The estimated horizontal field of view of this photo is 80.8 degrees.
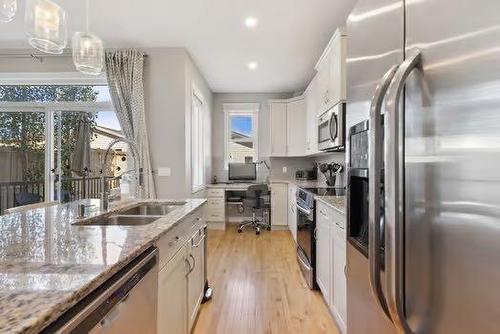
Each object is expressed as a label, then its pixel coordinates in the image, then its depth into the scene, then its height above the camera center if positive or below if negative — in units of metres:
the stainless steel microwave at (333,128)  2.73 +0.41
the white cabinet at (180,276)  1.43 -0.63
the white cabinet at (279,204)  5.41 -0.65
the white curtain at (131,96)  3.81 +0.97
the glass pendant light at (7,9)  1.69 +0.95
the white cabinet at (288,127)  5.45 +0.79
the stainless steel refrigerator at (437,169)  0.51 +0.00
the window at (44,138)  4.34 +0.48
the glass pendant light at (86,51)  2.29 +0.94
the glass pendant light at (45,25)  1.90 +0.97
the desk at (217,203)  5.48 -0.63
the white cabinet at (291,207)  4.55 -0.64
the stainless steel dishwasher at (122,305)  0.72 -0.40
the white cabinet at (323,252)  2.35 -0.71
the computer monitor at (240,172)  6.04 -0.06
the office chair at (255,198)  5.19 -0.52
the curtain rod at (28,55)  4.01 +1.58
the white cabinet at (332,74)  2.69 +0.98
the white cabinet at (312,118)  4.03 +0.76
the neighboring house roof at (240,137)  6.28 +0.69
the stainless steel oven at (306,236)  2.85 -0.71
